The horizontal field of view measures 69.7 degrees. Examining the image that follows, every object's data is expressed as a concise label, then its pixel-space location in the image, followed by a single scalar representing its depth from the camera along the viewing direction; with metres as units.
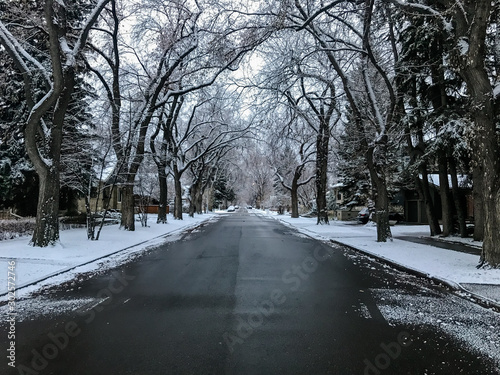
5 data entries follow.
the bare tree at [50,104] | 10.83
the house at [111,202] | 36.76
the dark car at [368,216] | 28.84
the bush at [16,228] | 13.79
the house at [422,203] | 24.35
